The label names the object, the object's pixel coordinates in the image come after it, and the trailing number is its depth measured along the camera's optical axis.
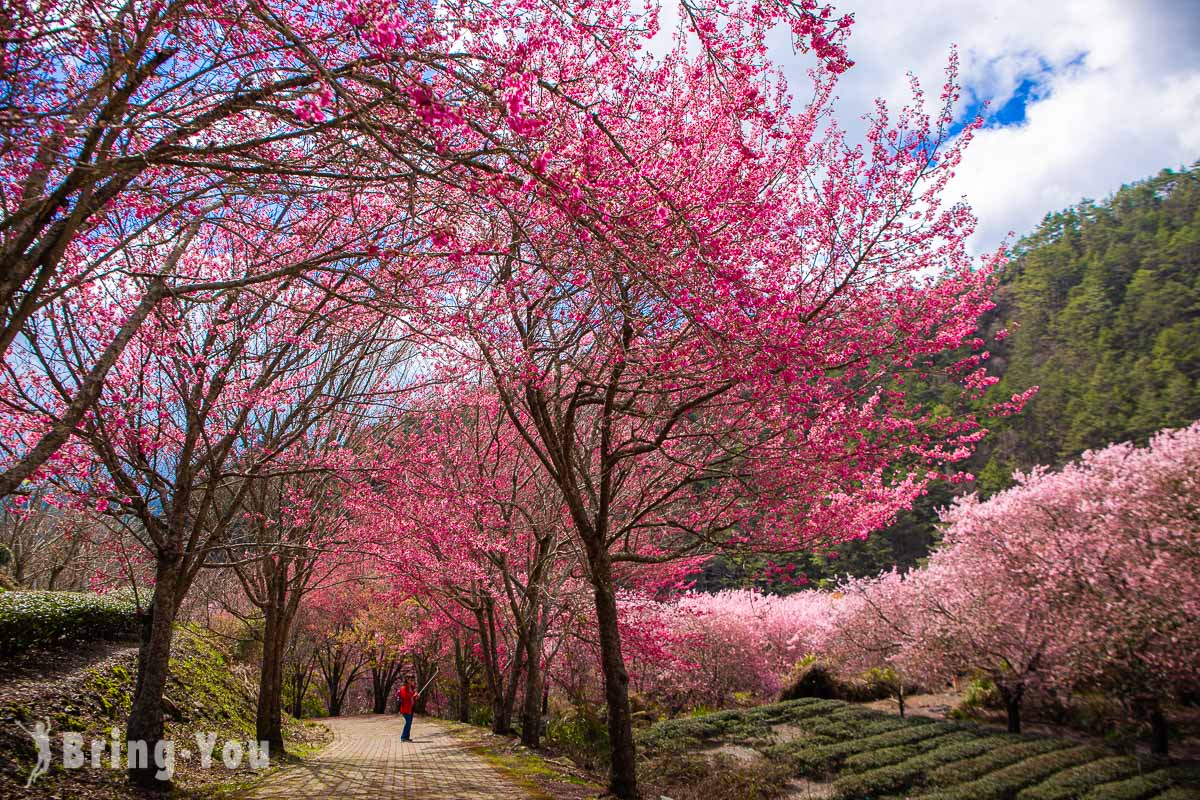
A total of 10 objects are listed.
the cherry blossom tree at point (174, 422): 6.64
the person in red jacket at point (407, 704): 14.91
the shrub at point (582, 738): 11.05
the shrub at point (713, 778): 8.95
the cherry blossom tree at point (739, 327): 5.40
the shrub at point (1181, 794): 7.41
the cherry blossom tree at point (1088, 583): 10.28
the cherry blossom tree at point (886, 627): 14.91
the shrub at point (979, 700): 15.27
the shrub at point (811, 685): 18.39
